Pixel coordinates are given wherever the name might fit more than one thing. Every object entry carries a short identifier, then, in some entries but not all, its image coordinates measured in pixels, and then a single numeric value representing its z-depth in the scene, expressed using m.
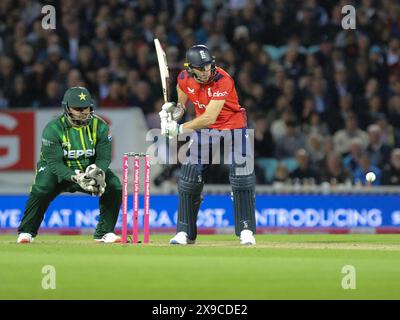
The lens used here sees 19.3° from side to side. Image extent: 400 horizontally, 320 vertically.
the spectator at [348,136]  18.45
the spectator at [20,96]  19.42
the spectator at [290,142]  18.62
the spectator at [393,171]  17.89
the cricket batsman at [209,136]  12.34
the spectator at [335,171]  18.05
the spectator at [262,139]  18.47
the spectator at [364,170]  18.03
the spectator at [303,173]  18.12
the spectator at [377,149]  18.16
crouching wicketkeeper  12.34
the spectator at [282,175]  18.06
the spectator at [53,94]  19.16
